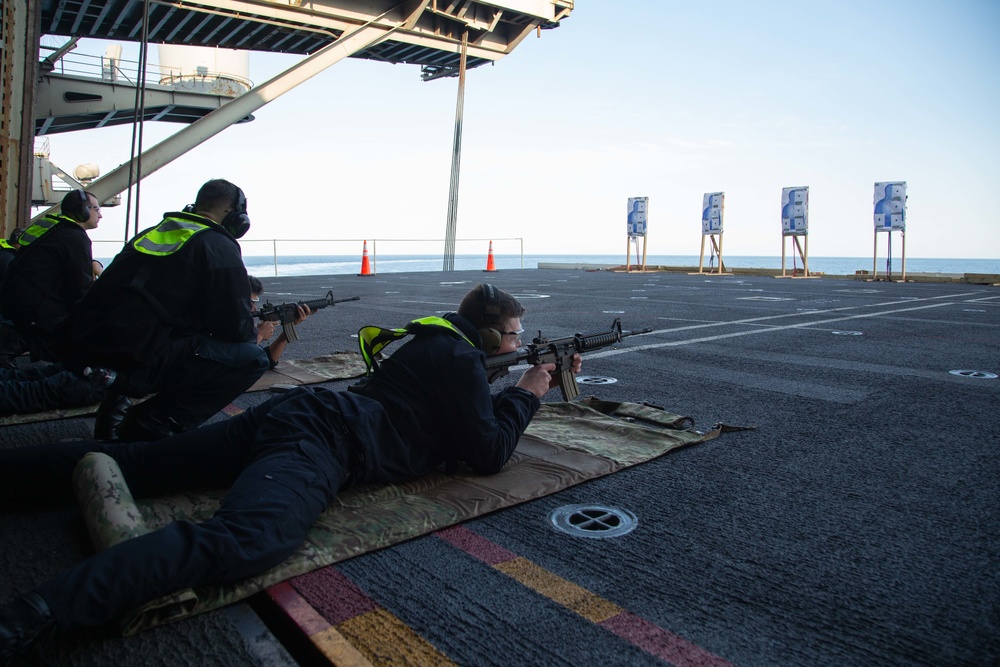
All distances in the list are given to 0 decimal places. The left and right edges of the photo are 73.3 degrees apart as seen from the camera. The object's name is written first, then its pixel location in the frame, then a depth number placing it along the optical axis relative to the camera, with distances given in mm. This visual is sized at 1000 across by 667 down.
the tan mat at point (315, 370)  5262
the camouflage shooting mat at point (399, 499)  2074
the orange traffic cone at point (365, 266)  24203
